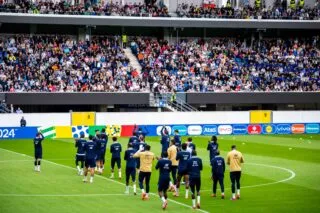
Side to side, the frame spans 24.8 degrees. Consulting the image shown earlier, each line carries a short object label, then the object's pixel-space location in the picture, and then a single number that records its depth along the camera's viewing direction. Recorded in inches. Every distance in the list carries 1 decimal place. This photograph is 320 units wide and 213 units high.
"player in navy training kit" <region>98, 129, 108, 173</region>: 1405.0
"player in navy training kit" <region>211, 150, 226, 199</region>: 1086.7
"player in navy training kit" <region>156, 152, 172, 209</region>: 995.9
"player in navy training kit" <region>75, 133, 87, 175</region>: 1350.9
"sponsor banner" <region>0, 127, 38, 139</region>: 2314.2
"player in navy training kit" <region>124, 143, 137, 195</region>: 1116.5
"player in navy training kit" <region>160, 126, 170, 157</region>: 1499.8
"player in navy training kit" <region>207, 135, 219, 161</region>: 1306.6
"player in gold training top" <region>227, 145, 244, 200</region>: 1091.9
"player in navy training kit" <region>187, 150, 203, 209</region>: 1001.5
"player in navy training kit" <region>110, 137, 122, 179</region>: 1307.8
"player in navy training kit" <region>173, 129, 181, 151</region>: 1312.7
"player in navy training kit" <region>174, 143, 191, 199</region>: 1056.8
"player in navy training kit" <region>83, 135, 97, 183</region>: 1262.3
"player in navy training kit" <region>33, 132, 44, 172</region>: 1457.9
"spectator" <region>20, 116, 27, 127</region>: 2352.4
